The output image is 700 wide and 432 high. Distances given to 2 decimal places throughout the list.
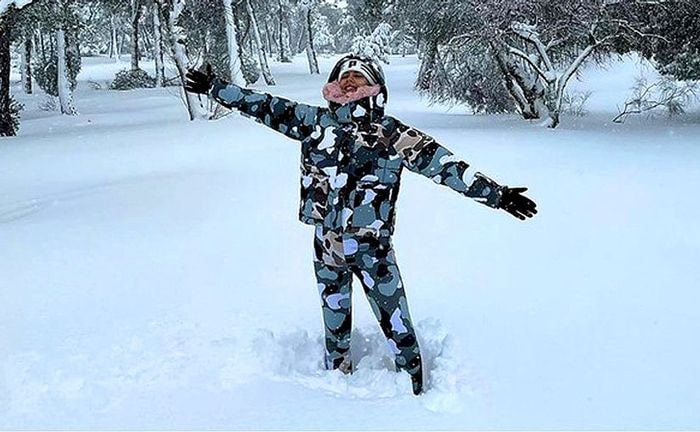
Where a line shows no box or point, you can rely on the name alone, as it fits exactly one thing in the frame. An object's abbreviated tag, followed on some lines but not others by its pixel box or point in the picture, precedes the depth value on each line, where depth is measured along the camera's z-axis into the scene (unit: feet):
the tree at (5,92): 54.75
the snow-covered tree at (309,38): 113.70
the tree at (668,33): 43.60
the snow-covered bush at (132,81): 105.40
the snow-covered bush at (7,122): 55.31
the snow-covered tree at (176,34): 53.67
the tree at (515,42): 41.50
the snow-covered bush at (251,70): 101.94
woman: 10.09
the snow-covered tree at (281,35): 137.69
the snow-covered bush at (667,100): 52.95
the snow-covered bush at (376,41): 82.58
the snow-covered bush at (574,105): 58.44
